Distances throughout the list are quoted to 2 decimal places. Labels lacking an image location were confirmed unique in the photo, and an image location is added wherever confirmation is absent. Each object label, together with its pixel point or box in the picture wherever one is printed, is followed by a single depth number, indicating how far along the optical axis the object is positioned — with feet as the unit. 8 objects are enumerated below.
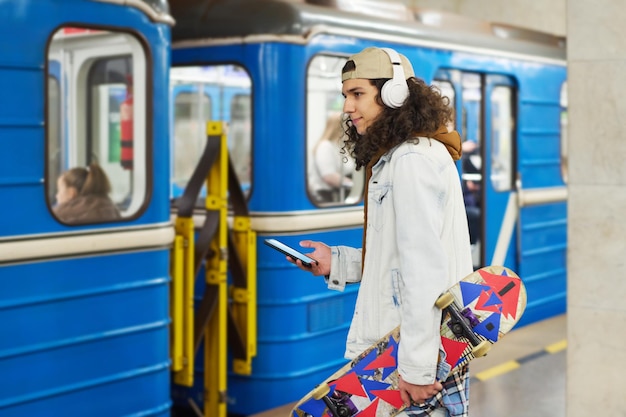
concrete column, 14.33
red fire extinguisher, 15.43
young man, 8.55
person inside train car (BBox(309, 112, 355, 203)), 19.62
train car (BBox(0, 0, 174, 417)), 13.46
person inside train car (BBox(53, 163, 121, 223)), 14.26
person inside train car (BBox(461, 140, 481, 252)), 25.18
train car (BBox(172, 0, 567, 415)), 18.37
